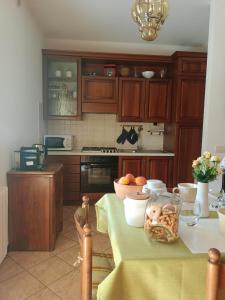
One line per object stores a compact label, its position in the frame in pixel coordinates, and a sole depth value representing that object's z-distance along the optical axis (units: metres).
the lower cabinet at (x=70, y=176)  3.80
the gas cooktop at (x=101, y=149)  3.92
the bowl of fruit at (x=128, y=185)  1.68
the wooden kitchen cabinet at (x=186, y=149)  3.81
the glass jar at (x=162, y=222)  1.12
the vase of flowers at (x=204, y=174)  1.41
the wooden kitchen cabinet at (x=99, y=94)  3.90
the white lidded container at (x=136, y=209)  1.27
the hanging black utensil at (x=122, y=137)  4.28
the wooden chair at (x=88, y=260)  1.05
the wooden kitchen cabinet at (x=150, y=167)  3.86
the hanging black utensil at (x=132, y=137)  4.29
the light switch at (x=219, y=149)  2.95
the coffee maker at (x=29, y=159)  2.46
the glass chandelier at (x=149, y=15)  1.58
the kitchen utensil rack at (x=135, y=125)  4.31
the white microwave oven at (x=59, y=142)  3.90
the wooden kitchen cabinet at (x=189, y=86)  3.69
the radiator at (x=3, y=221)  2.17
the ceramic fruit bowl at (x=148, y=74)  3.93
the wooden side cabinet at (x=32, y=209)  2.40
